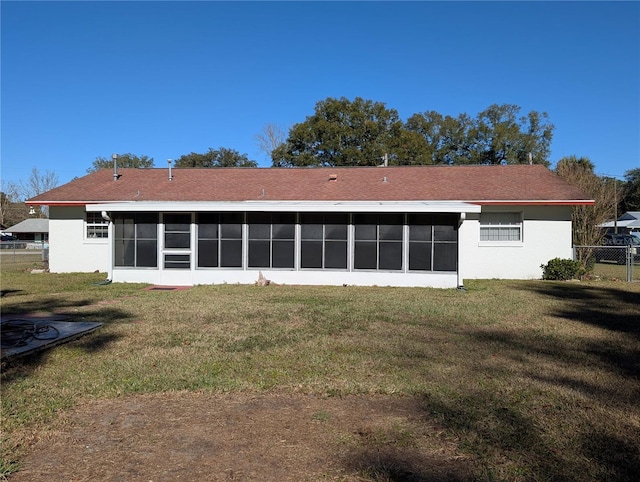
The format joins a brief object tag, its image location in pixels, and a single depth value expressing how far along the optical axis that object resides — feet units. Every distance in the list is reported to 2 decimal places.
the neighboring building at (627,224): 150.40
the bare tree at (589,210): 67.41
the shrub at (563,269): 56.18
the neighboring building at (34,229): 180.14
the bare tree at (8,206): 212.23
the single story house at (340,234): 49.06
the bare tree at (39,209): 199.56
